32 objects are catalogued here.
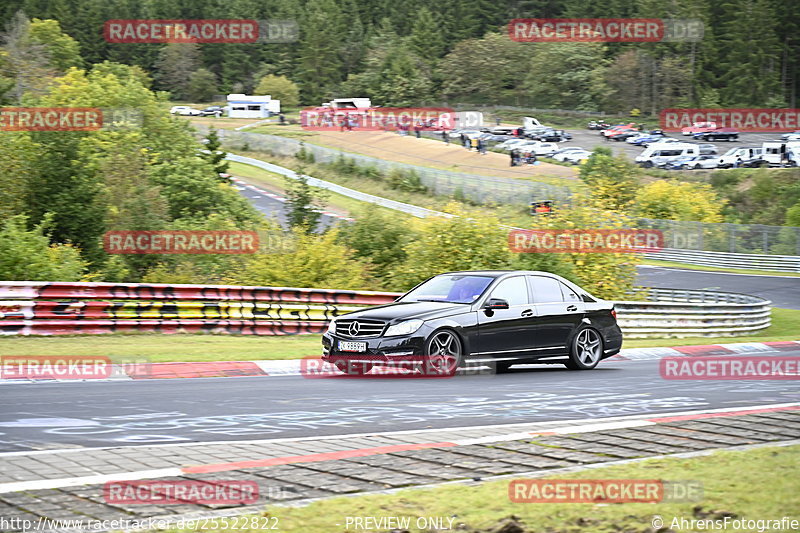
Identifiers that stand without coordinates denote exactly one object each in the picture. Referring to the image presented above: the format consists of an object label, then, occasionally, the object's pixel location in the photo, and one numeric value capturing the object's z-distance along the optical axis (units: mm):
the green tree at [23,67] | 71875
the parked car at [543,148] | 83750
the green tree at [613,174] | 61875
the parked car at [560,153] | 82562
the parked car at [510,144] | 87312
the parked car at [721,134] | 90938
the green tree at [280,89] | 134250
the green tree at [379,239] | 30766
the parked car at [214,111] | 124738
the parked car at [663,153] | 80062
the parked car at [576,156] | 81500
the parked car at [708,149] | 82500
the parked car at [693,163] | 79812
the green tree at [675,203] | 61562
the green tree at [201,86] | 141875
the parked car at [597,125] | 103488
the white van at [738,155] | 79562
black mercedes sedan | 13688
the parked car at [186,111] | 121412
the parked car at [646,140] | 91962
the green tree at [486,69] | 127500
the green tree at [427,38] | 140625
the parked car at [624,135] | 95750
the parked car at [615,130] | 96812
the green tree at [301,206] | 37281
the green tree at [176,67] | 144750
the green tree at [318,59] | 141250
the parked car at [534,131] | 95869
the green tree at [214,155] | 60688
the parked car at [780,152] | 78688
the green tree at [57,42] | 124812
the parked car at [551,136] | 93062
